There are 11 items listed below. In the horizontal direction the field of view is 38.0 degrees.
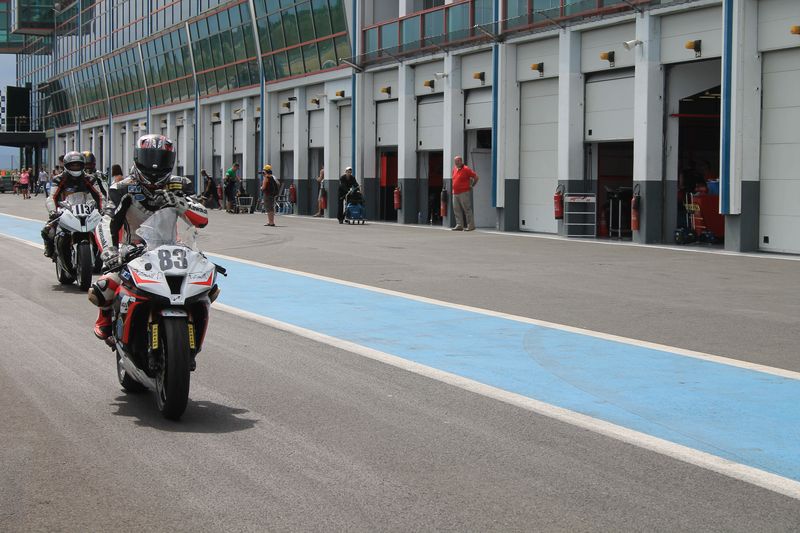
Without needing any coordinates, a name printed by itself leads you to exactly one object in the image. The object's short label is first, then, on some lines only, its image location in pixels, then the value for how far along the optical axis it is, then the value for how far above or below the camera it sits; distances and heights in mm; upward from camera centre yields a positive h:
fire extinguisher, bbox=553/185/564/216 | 27578 -156
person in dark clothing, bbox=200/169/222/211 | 46491 +322
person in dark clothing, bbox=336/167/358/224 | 34250 +341
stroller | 34844 -302
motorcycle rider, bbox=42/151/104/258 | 14766 +150
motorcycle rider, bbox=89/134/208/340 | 7094 -20
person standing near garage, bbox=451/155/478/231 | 29714 +147
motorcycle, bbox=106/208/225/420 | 6621 -663
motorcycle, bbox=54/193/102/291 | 14656 -574
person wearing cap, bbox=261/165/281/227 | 33831 +190
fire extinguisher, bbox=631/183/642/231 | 24938 -276
